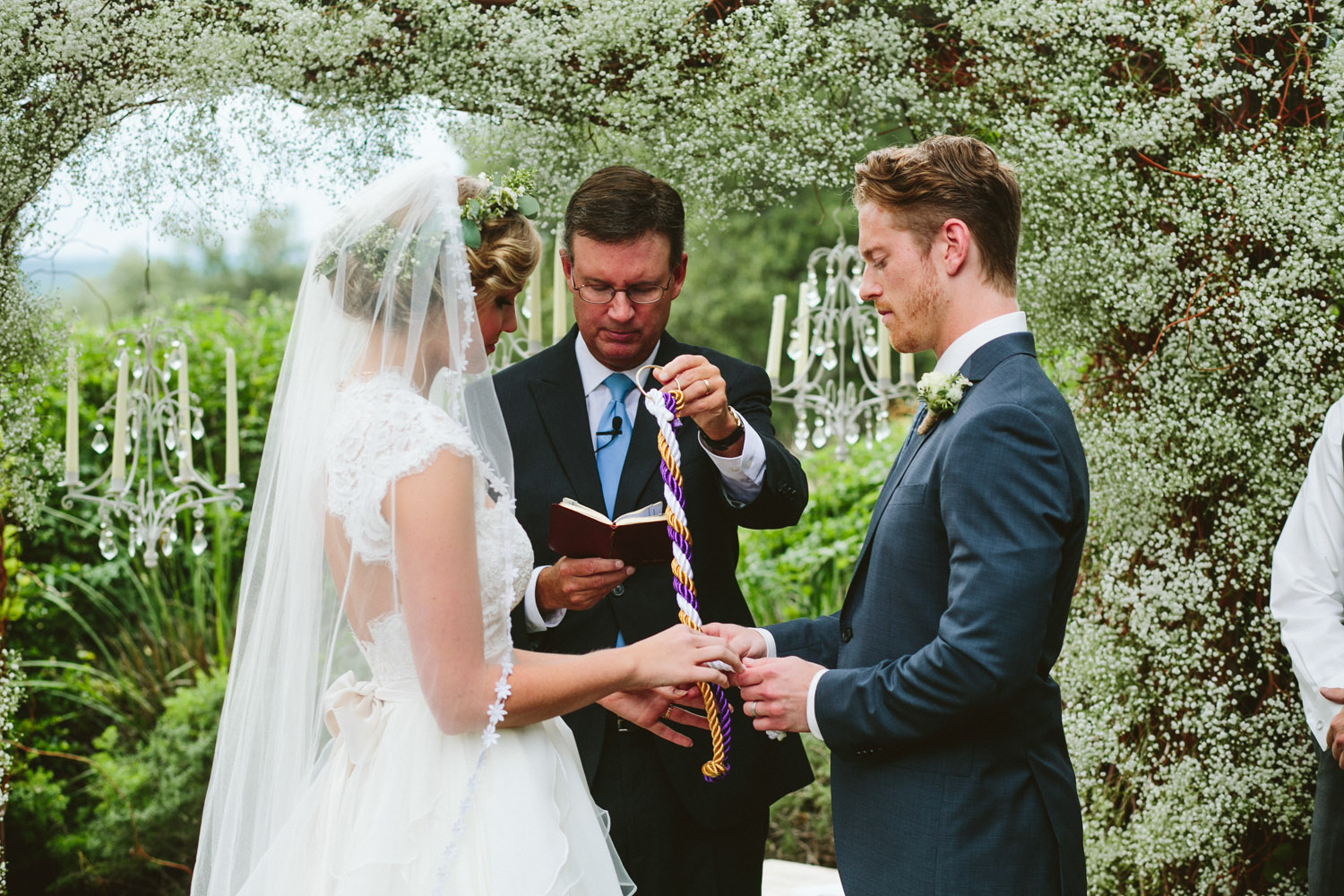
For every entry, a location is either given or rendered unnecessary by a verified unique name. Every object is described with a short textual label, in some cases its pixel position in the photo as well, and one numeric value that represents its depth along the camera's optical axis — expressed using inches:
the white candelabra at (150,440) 150.6
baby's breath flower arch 131.3
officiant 112.4
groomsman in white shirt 115.9
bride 84.7
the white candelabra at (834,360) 186.4
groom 80.3
